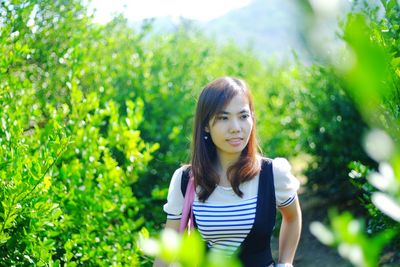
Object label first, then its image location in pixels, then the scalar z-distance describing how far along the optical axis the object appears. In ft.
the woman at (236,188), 8.42
